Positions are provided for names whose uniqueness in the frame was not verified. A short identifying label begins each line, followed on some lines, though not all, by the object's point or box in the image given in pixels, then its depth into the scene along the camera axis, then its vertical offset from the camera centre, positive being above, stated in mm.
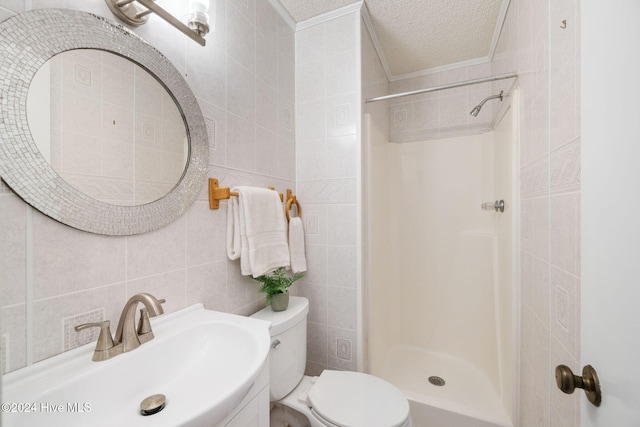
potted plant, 1283 -349
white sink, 593 -409
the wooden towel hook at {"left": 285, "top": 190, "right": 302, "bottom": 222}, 1562 +53
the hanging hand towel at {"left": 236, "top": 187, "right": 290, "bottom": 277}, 1183 -87
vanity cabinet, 755 -557
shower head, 1501 +612
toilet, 1084 -774
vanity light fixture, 812 +601
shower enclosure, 1589 -434
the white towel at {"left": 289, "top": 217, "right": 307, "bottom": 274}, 1513 -185
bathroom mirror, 635 +230
